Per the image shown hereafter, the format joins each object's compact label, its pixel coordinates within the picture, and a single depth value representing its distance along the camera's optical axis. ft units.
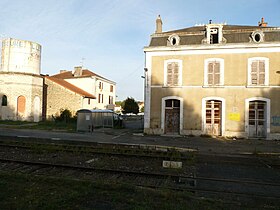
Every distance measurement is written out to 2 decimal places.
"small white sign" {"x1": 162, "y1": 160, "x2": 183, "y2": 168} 25.43
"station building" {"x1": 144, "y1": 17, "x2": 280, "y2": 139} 53.88
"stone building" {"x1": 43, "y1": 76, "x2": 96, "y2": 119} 95.91
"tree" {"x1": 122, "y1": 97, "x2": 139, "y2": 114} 135.13
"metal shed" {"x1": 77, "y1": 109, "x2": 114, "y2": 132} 61.00
